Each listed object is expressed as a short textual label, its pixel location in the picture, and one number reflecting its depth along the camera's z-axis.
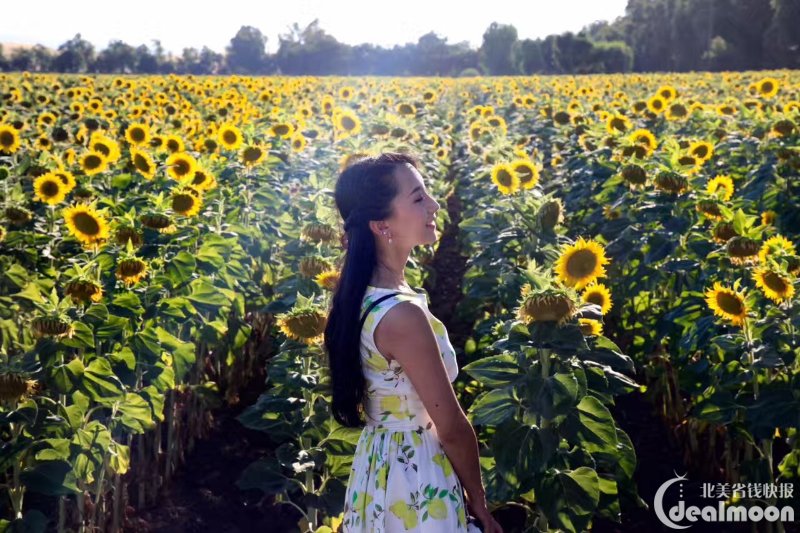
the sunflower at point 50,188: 5.02
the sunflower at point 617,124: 7.15
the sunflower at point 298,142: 7.19
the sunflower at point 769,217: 5.41
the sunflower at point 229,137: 6.62
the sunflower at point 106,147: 5.84
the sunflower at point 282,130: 7.32
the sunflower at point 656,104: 9.17
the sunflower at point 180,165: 5.29
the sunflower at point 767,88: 9.41
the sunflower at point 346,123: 8.27
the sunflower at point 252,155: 5.84
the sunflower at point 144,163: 5.41
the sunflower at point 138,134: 6.58
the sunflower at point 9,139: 6.42
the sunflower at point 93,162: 5.61
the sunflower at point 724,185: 4.59
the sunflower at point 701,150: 5.87
